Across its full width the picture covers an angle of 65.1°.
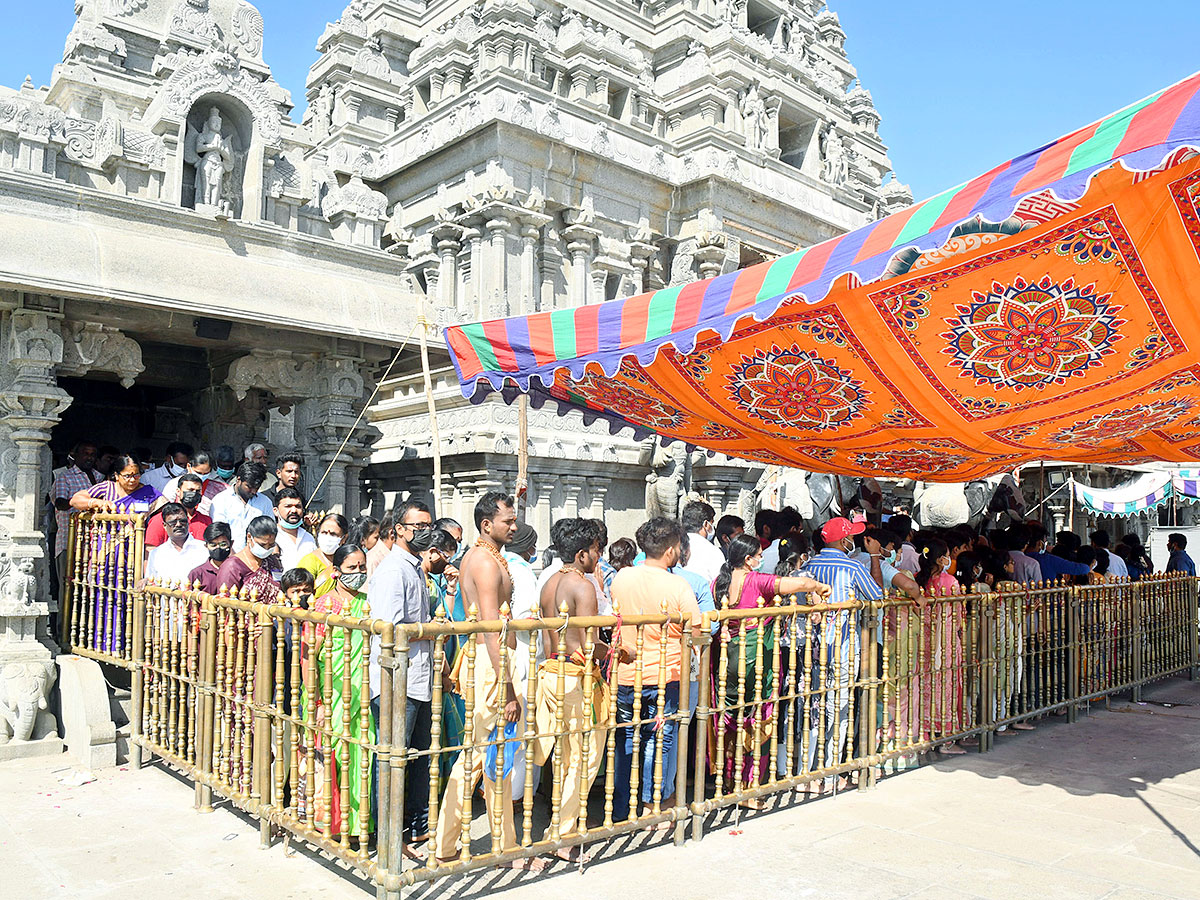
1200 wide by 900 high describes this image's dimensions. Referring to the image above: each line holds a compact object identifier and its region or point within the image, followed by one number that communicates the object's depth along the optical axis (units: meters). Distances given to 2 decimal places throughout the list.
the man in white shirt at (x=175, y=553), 6.21
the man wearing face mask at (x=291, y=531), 6.64
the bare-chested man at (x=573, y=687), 4.37
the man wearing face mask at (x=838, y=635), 5.56
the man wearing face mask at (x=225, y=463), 8.72
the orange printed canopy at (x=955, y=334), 3.79
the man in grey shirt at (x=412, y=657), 4.28
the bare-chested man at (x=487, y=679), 4.18
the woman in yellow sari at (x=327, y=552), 5.20
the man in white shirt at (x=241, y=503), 7.24
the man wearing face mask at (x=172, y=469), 8.49
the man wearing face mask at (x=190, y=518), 6.54
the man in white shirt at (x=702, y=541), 7.02
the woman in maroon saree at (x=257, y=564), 5.31
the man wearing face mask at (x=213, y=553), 5.52
